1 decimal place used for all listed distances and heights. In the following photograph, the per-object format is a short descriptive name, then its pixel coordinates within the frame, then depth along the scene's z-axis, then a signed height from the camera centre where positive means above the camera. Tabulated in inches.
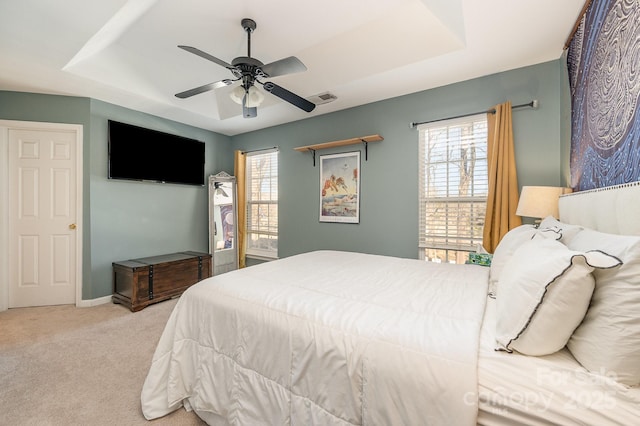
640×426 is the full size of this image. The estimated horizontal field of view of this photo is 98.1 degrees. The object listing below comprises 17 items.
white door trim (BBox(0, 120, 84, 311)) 126.2 +14.9
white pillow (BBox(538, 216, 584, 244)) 54.1 -3.7
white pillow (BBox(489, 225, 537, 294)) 64.6 -9.5
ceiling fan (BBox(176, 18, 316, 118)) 76.1 +39.7
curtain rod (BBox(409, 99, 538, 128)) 103.3 +40.6
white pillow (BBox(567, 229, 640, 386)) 29.2 -12.4
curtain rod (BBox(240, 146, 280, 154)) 178.1 +40.8
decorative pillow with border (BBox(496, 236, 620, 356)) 33.1 -11.3
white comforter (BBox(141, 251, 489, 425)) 36.3 -21.8
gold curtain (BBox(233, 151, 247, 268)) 191.0 +4.7
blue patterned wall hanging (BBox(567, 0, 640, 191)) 50.9 +26.6
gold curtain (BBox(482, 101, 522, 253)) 105.3 +11.1
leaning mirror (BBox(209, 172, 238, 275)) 183.5 -7.8
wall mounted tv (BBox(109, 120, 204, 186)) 142.6 +31.0
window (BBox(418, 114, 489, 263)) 116.0 +10.9
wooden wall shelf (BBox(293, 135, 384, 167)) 136.1 +35.8
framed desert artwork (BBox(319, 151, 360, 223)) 146.9 +13.1
